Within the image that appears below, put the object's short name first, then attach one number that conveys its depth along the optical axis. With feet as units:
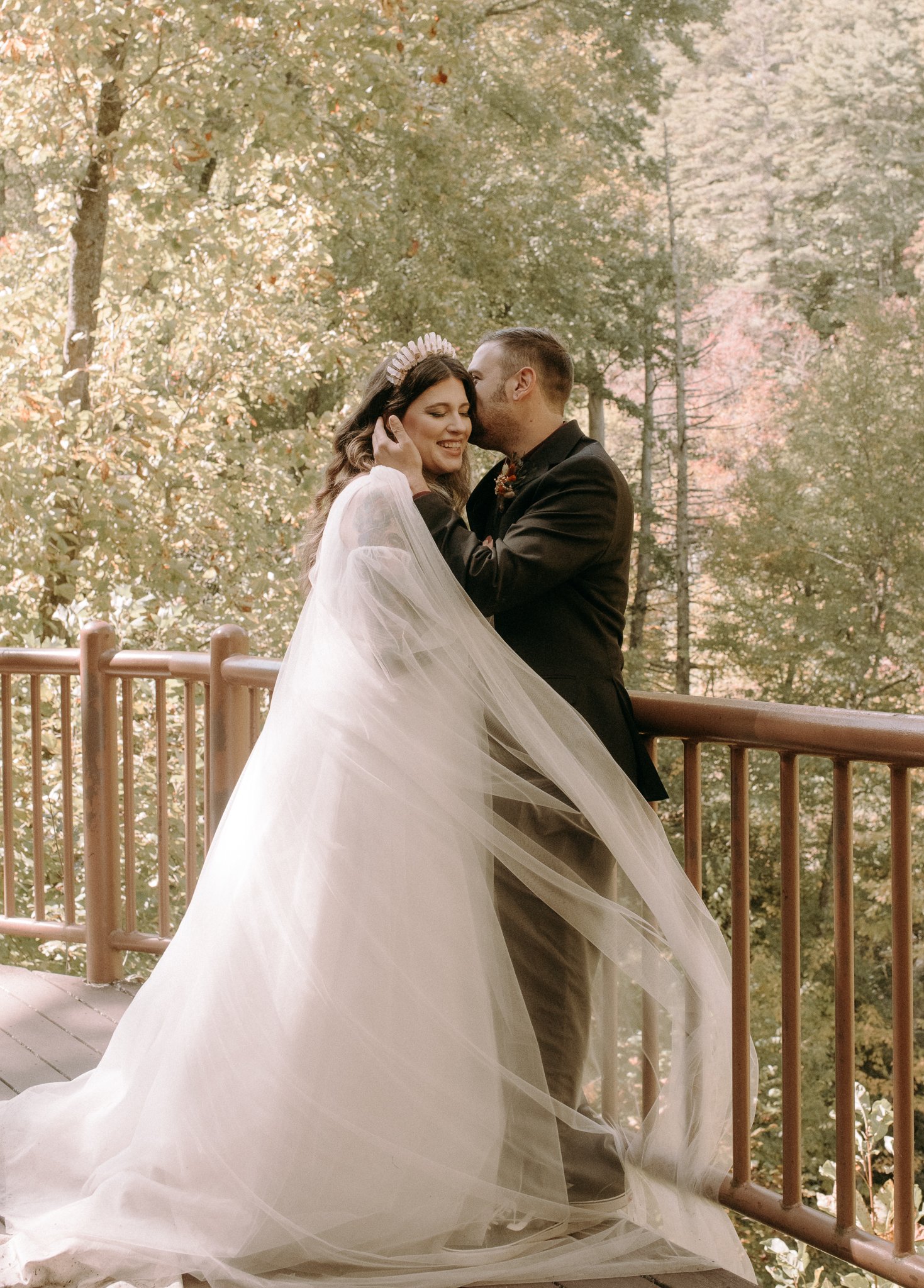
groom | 7.44
